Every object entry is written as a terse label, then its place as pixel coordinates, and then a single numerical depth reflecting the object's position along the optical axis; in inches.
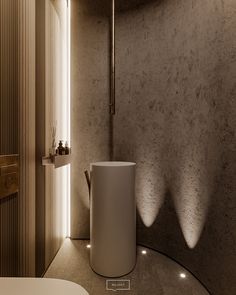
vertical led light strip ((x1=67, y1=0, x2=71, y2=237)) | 89.1
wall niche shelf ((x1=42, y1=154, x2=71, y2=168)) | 63.6
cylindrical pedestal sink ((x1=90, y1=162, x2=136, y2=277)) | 65.2
